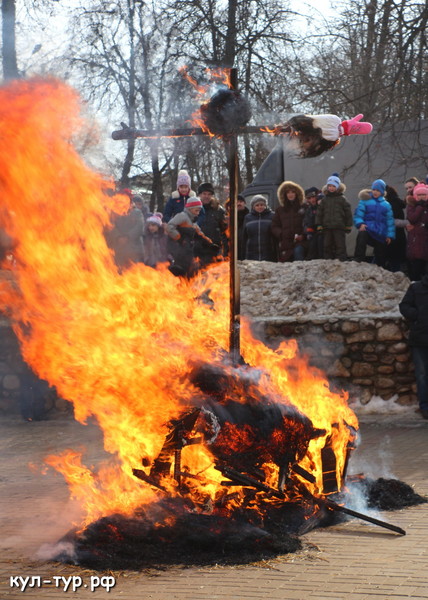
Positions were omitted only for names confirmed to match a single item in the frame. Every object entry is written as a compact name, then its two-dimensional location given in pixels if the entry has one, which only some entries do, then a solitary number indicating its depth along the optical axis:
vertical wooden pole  6.85
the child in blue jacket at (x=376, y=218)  15.70
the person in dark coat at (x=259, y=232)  16.38
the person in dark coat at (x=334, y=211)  15.74
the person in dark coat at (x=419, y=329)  12.60
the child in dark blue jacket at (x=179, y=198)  14.99
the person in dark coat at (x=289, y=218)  16.16
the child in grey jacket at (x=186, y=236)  13.96
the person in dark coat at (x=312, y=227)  16.27
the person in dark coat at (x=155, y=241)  14.12
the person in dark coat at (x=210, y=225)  14.38
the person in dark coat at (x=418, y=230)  14.43
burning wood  6.09
